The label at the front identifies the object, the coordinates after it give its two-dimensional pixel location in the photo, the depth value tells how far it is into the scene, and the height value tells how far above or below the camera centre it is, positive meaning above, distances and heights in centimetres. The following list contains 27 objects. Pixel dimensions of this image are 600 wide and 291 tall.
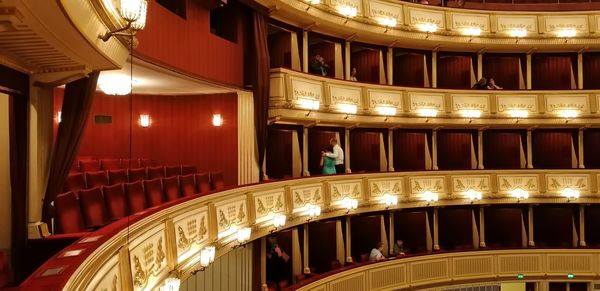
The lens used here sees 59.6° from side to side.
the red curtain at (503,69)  1329 +215
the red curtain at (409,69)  1291 +217
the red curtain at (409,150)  1272 +14
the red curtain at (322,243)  1083 -176
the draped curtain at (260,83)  818 +121
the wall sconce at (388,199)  1094 -90
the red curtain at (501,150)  1310 +9
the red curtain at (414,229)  1238 -175
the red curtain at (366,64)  1234 +221
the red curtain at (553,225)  1295 -183
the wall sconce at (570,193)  1208 -97
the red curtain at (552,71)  1332 +207
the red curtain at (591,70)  1335 +206
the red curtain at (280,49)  1020 +218
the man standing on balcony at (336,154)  948 +7
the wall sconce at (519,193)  1213 -94
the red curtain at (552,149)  1310 +6
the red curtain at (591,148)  1317 +6
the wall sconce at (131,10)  283 +84
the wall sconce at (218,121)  830 +64
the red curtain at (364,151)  1207 +15
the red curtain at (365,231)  1180 -168
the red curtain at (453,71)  1317 +211
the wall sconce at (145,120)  855 +71
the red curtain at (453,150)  1303 +12
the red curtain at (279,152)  1002 +14
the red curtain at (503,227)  1286 -183
